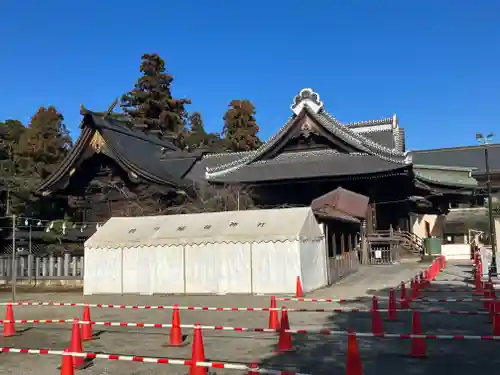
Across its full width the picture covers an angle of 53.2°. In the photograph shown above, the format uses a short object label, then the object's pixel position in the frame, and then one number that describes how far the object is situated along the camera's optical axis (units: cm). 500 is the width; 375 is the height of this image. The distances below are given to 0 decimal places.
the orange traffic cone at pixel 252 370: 468
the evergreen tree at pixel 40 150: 3978
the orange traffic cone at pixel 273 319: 984
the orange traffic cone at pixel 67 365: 626
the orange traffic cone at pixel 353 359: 611
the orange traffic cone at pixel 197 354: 631
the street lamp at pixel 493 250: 1817
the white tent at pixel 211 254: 1574
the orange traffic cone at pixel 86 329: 966
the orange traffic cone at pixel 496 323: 873
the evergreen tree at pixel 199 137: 5782
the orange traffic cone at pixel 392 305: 1082
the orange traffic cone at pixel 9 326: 1037
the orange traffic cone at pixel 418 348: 762
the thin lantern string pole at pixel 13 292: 1581
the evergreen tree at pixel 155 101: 5250
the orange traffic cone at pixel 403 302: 1199
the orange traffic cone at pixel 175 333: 875
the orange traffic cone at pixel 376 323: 909
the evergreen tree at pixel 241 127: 5319
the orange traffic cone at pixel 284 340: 805
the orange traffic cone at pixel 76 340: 774
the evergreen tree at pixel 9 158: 2947
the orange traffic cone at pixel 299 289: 1489
